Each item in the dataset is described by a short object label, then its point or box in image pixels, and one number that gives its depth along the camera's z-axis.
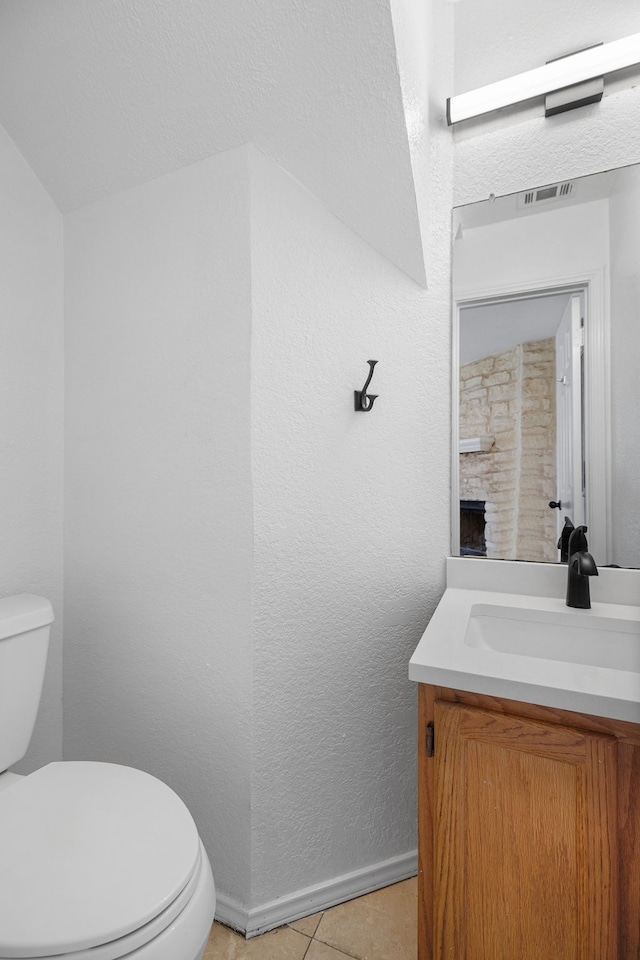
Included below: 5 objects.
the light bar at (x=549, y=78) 1.27
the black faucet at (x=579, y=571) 1.23
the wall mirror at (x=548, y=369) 1.34
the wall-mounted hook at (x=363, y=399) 1.37
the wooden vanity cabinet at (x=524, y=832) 0.84
